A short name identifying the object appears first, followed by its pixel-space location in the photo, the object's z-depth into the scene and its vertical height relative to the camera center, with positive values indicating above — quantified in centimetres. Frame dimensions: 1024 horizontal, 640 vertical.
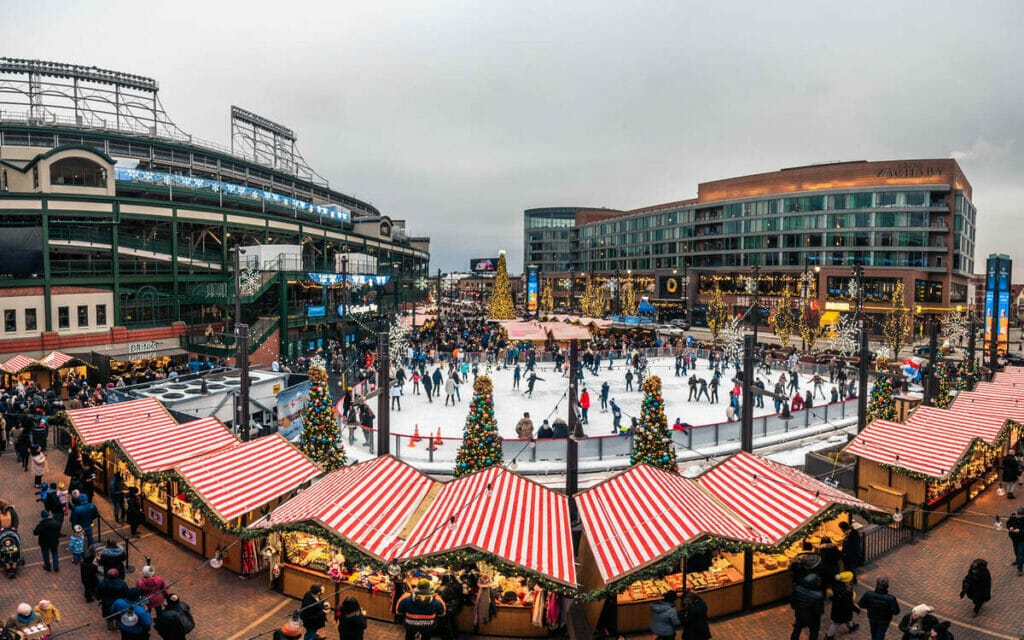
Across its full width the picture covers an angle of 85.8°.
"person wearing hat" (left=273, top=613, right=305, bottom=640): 763 -474
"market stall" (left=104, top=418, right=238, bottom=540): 1194 -394
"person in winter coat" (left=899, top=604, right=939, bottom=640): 739 -454
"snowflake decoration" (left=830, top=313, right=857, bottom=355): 4047 -358
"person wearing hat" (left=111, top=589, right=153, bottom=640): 781 -476
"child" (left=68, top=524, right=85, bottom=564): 1066 -491
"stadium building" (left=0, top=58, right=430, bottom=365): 3322 +303
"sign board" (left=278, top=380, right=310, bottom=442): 2003 -459
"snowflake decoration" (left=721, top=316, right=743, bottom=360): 3645 -377
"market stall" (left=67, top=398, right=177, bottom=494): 1394 -358
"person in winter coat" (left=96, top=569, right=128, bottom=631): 871 -480
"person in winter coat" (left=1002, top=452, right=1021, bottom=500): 1505 -486
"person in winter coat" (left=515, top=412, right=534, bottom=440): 2003 -503
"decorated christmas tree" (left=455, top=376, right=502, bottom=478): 1383 -376
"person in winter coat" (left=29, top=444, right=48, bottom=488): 1444 -461
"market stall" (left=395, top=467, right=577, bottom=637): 816 -407
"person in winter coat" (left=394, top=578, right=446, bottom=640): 799 -464
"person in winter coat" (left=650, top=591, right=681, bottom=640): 794 -474
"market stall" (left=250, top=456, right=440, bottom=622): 889 -405
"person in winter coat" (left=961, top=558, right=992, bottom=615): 928 -489
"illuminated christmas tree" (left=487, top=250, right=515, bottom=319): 5544 -86
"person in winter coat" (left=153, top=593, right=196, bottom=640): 776 -472
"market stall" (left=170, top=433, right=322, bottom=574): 1056 -405
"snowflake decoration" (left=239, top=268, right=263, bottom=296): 3788 +56
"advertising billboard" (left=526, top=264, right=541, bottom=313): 5189 +16
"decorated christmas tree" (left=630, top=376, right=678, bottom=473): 1370 -353
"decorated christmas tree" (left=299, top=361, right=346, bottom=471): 1460 -361
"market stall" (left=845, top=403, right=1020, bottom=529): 1321 -407
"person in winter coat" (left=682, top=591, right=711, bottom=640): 796 -476
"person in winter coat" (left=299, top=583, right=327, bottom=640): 802 -474
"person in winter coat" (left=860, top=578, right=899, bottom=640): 808 -463
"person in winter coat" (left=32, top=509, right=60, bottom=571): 1015 -462
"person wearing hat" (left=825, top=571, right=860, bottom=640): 858 -492
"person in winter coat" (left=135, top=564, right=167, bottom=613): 884 -483
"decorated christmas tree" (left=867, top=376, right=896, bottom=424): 1827 -358
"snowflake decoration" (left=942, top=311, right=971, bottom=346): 4722 -315
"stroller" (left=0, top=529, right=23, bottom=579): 1022 -488
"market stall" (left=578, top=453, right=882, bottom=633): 866 -407
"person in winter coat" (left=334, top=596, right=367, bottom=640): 764 -463
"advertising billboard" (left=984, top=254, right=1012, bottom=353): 3165 +5
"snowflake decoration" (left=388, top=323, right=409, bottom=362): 3250 -326
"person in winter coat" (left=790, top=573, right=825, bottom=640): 828 -471
